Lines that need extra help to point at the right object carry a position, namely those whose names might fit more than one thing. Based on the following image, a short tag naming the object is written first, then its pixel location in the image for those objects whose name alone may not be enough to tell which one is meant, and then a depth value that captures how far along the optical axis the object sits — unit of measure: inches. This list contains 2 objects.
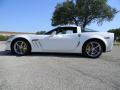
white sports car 135.9
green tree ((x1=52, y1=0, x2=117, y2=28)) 503.4
